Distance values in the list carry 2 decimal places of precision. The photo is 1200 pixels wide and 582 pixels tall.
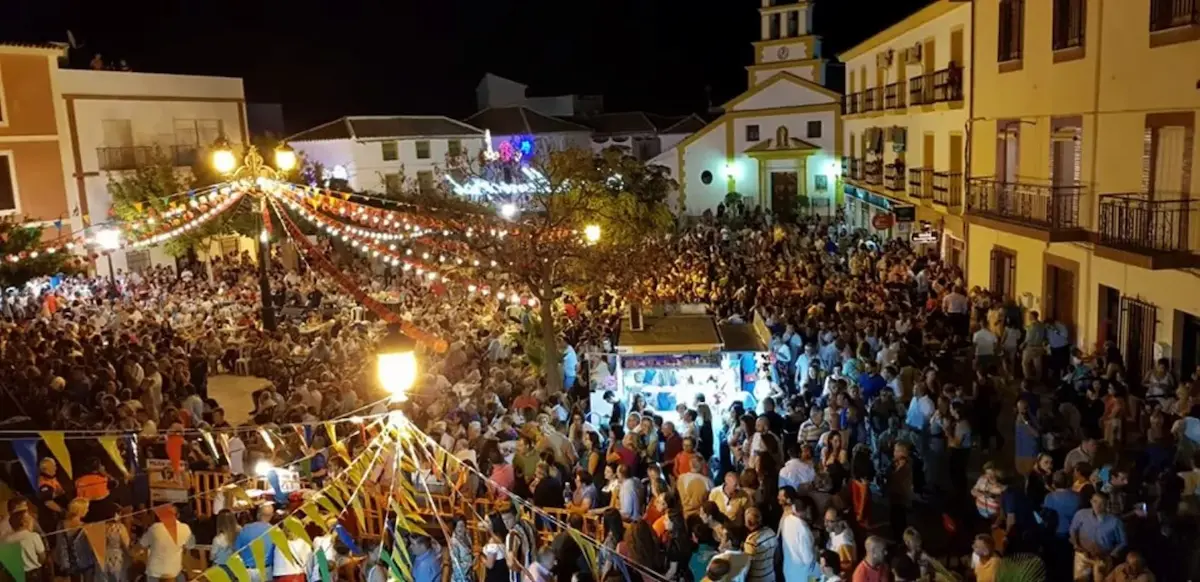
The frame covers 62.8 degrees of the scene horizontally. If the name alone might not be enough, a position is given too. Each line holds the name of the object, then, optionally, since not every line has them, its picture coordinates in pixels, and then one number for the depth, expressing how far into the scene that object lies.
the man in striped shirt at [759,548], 7.68
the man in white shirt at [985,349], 14.20
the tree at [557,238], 14.77
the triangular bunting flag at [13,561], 8.02
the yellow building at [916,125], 21.11
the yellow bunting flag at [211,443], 10.63
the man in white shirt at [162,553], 8.38
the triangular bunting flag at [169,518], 8.46
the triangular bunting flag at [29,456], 9.35
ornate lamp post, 15.09
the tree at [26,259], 20.42
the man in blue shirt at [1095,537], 7.25
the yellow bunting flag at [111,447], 8.87
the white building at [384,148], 46.06
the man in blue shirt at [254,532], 8.31
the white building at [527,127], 52.62
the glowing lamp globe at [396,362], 6.50
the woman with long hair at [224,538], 8.46
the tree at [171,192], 29.53
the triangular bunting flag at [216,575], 6.27
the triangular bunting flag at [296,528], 7.44
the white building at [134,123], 30.88
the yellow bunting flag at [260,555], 6.84
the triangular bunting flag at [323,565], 7.69
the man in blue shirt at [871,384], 12.07
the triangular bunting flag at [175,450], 10.77
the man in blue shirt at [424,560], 7.95
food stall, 12.57
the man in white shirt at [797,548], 7.58
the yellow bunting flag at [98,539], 8.38
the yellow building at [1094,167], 12.34
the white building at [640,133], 56.66
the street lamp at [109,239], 26.02
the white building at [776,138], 41.94
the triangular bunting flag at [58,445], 8.26
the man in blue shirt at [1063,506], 7.92
